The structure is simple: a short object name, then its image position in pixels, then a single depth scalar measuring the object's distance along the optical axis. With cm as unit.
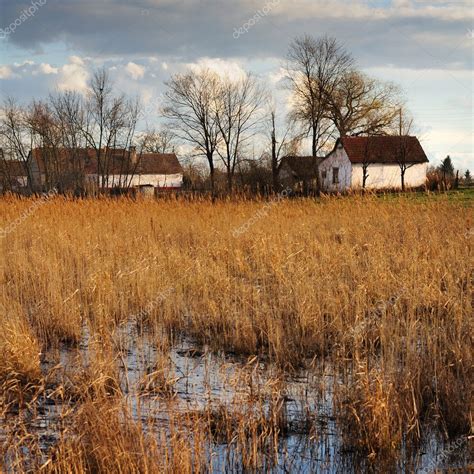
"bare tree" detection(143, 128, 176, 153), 4756
